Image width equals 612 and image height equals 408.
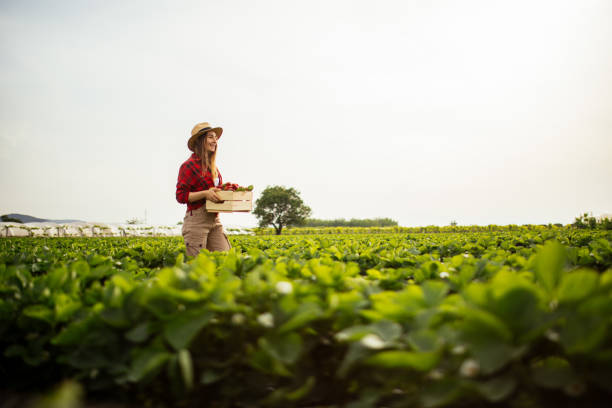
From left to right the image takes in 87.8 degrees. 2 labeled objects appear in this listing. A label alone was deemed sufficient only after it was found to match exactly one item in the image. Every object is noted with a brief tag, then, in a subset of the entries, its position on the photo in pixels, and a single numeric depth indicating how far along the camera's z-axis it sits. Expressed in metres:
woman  5.16
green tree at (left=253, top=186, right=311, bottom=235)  71.06
